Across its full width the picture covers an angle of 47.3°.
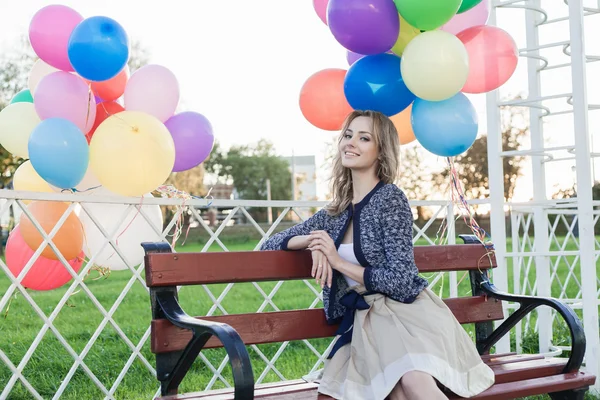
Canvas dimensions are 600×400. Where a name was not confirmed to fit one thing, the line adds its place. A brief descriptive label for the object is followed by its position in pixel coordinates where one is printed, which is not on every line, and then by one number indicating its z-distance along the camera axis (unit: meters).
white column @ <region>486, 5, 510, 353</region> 4.12
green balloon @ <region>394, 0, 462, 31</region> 2.95
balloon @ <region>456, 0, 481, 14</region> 3.25
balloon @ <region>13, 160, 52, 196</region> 3.60
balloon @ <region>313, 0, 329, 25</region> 3.68
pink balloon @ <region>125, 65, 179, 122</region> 3.55
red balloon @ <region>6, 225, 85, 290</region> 3.49
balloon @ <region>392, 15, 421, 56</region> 3.24
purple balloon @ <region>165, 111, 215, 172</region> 3.63
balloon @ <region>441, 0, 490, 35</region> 3.46
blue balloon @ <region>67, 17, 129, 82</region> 3.16
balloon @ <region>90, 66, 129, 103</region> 3.65
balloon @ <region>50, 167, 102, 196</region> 3.53
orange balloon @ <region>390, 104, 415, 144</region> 3.70
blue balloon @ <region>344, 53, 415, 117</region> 3.17
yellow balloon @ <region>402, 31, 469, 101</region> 2.97
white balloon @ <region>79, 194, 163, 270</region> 3.51
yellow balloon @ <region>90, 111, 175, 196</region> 3.09
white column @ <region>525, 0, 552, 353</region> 4.45
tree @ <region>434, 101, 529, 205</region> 21.92
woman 2.43
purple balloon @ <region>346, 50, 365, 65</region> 3.62
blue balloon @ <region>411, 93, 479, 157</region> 3.12
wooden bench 2.37
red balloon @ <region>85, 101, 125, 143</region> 3.62
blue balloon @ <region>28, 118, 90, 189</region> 3.05
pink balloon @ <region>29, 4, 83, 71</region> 3.39
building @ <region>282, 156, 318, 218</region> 50.91
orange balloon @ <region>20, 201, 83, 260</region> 3.28
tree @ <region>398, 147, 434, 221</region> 25.28
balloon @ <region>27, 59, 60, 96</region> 3.76
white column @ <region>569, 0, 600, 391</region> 3.79
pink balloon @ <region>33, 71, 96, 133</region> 3.31
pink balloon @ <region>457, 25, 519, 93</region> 3.28
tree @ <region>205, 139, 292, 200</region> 47.91
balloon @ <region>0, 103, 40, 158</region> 3.53
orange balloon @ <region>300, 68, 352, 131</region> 3.54
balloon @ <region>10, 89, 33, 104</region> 3.80
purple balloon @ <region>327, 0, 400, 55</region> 2.99
